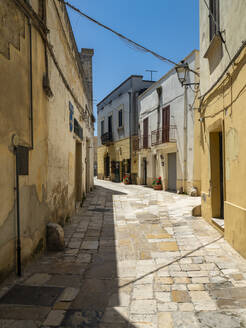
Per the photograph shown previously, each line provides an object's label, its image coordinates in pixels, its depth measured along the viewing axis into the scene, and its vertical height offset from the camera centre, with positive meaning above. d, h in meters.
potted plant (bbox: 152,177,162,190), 15.10 -0.96
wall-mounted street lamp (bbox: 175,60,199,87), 7.26 +2.78
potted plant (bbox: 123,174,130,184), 20.33 -0.87
